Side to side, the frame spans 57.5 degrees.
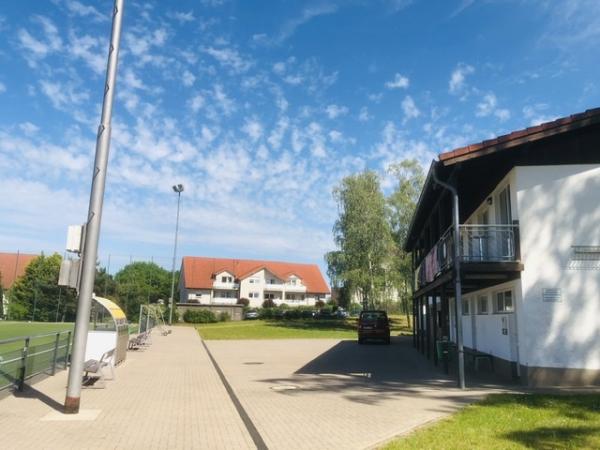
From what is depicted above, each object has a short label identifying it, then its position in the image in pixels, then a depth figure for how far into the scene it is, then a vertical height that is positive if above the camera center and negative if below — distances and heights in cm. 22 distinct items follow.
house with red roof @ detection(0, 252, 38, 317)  8141 +763
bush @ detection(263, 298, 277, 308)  7306 +251
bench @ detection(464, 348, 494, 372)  1564 -83
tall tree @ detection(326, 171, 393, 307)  4203 +617
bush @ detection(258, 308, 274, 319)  6098 +95
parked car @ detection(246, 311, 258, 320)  6397 +82
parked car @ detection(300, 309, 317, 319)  6084 +108
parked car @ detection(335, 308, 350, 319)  6608 +143
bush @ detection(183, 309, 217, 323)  5633 +43
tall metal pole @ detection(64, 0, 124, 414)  848 +146
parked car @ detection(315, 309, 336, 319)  6306 +112
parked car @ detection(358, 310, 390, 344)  2961 -9
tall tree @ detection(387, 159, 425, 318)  4228 +889
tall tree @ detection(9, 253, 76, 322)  5606 +143
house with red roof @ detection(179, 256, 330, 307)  7969 +566
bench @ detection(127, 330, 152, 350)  2230 -96
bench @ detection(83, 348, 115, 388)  1155 -110
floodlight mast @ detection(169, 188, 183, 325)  5095 +1177
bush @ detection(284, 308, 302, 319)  5969 +100
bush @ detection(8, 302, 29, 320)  5588 +32
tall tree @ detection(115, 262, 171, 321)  5824 +539
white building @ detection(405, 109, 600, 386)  1174 +196
